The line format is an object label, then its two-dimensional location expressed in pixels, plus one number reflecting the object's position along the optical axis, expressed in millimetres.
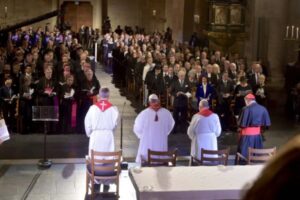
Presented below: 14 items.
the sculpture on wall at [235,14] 21894
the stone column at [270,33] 21891
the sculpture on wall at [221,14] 21656
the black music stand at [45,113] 11141
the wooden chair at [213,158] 9586
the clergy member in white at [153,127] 10555
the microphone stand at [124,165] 11258
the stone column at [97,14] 38812
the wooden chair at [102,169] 9102
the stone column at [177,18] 30027
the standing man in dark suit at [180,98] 15102
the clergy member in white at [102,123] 10188
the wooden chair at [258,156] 9852
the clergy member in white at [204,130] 10477
